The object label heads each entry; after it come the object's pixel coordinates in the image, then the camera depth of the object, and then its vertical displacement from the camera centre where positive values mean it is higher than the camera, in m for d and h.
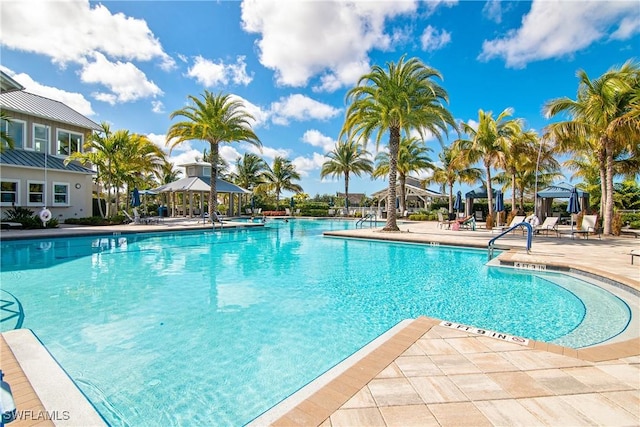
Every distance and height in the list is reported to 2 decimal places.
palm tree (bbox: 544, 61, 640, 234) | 13.31 +4.18
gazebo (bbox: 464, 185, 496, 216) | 24.89 +1.20
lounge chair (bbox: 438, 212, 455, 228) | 20.61 -0.72
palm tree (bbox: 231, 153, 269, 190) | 38.47 +4.81
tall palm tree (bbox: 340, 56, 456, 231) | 16.17 +5.51
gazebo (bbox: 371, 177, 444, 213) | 36.19 +1.95
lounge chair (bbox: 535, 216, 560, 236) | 15.67 -0.62
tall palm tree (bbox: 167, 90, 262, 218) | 21.34 +5.77
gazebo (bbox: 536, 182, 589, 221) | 19.91 +1.06
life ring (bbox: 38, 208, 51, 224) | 16.75 -0.39
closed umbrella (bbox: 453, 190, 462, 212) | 21.34 +0.69
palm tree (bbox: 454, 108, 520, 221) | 19.86 +4.59
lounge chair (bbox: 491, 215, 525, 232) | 16.02 -0.40
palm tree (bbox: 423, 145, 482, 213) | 29.69 +3.46
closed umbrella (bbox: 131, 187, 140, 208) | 20.64 +0.65
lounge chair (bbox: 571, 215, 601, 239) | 14.55 -0.52
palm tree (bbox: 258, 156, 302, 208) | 38.66 +4.21
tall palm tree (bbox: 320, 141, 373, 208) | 34.44 +5.22
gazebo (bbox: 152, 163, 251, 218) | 27.20 +1.84
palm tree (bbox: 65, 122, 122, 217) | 19.98 +3.37
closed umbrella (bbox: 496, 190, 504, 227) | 19.11 +0.58
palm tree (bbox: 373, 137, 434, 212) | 29.81 +4.83
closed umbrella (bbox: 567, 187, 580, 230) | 16.31 +0.40
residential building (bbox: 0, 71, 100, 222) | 17.94 +2.83
